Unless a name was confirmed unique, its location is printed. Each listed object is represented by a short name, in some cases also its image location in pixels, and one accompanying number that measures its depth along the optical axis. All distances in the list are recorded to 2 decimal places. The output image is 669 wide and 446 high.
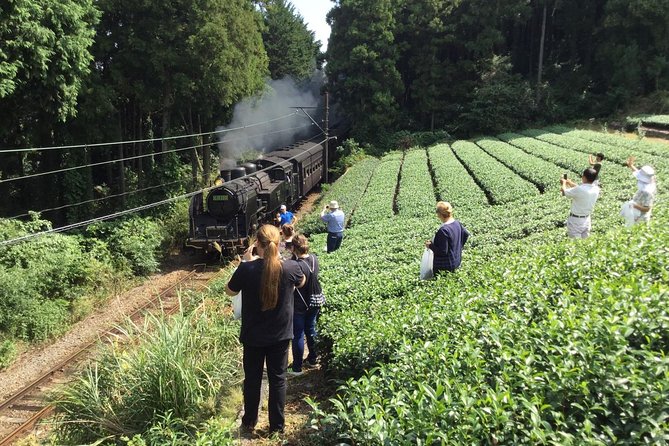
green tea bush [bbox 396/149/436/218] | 18.05
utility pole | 27.25
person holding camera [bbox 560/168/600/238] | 7.89
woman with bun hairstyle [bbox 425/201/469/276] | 6.84
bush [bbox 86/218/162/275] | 18.28
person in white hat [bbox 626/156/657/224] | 8.23
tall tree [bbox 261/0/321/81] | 49.84
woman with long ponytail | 4.73
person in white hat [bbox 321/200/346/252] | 12.53
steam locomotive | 18.45
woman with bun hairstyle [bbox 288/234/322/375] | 6.38
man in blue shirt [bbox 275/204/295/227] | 14.93
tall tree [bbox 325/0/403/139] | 40.12
